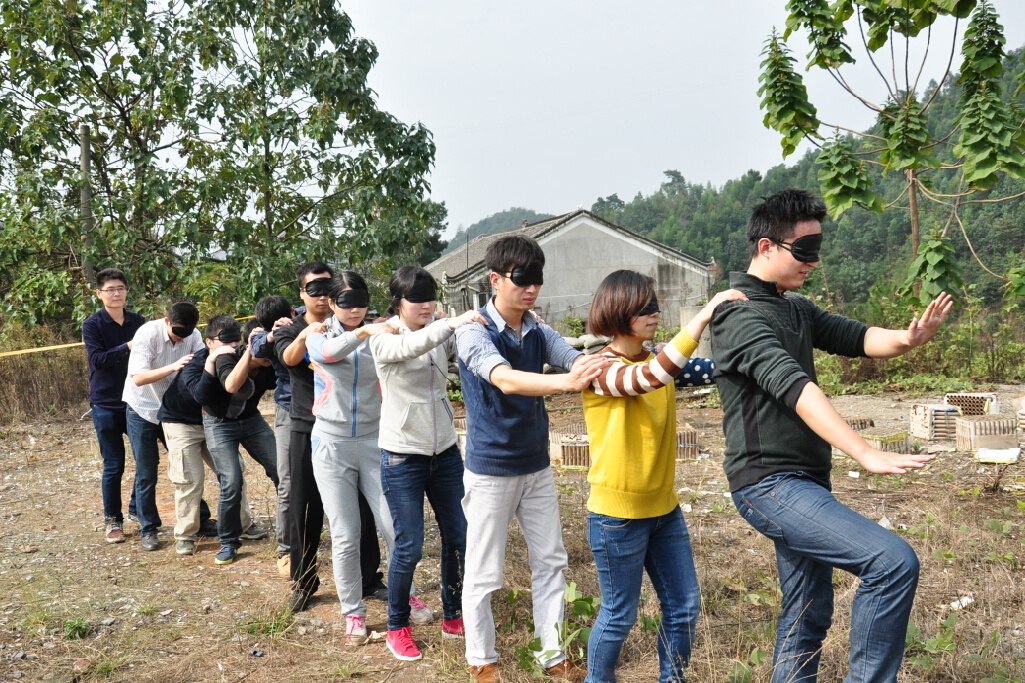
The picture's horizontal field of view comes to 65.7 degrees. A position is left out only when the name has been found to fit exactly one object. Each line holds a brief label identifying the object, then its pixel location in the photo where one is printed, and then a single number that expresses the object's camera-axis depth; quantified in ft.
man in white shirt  18.61
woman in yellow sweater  9.23
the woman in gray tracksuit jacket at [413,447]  12.11
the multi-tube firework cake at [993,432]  24.35
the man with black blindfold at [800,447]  7.42
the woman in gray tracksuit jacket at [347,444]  13.34
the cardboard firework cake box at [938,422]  26.92
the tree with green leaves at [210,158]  33.40
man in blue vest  10.48
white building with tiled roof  85.92
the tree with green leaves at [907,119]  18.98
